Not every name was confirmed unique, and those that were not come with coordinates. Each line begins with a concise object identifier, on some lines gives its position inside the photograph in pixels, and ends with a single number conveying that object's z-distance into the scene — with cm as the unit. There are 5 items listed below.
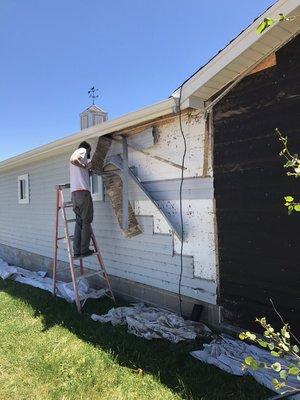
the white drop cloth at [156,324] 523
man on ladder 687
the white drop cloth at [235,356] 404
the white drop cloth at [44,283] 731
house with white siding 471
